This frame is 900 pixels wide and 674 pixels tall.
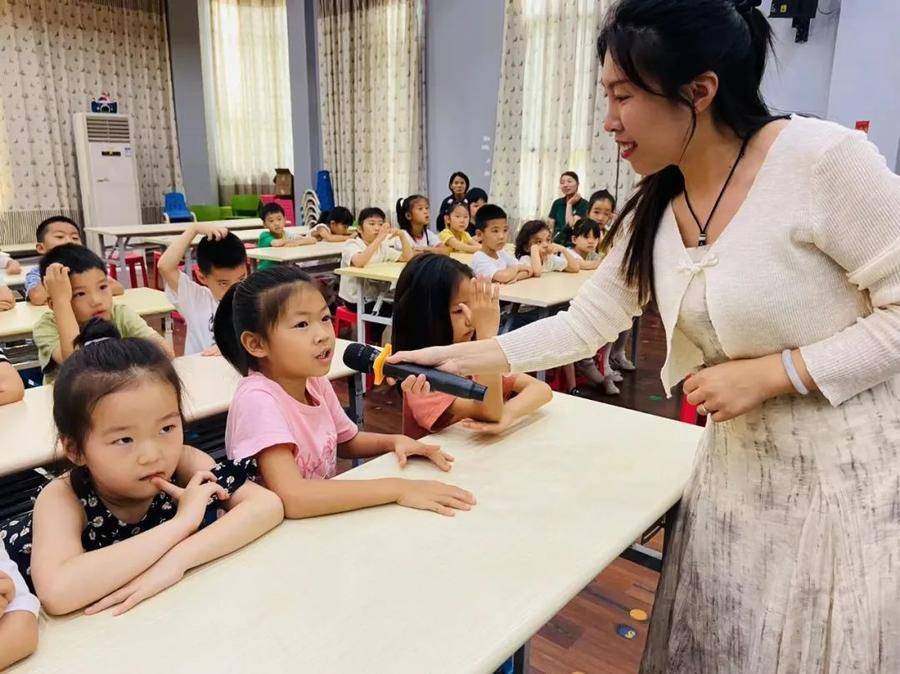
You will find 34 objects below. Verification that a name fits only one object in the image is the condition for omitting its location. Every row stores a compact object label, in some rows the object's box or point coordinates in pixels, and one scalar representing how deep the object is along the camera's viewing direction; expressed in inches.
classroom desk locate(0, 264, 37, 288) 139.1
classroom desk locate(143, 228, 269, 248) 211.4
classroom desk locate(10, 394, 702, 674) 29.2
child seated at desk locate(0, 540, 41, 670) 28.1
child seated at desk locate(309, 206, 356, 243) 207.2
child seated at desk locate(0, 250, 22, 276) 153.7
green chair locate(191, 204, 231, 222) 315.6
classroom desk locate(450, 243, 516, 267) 165.0
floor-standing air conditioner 300.7
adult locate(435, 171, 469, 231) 249.8
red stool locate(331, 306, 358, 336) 162.6
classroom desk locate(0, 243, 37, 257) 212.9
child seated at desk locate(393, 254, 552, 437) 57.0
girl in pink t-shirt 42.0
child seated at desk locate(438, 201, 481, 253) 180.5
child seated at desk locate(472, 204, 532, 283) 139.9
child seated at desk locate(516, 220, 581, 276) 152.0
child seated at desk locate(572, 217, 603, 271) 166.1
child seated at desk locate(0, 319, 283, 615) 33.2
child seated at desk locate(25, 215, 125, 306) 139.1
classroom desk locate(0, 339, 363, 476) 53.7
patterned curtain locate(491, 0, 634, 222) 235.5
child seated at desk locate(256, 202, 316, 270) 198.2
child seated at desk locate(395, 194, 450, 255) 177.3
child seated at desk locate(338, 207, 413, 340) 154.1
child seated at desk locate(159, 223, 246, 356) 97.6
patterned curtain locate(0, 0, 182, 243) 289.9
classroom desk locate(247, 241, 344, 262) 172.6
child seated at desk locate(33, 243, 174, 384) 79.7
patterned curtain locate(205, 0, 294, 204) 342.3
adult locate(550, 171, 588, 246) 215.9
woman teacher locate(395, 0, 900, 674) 32.2
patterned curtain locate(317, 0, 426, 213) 287.0
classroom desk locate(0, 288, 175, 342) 99.1
